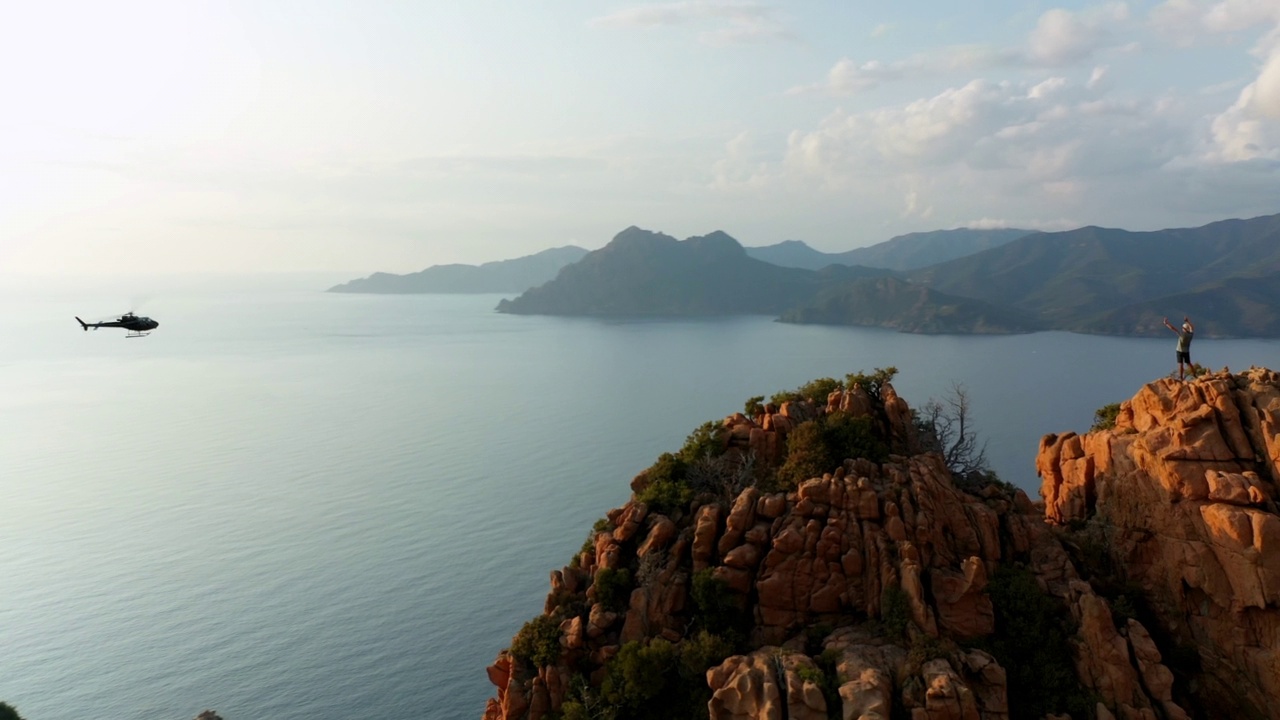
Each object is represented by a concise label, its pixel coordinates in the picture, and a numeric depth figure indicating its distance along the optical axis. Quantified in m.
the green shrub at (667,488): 36.16
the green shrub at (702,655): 31.00
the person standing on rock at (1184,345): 37.12
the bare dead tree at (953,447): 38.91
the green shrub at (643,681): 30.77
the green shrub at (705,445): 38.03
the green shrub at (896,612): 30.20
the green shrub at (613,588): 33.47
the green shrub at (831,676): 27.78
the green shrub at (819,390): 40.66
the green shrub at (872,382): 39.84
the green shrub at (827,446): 35.22
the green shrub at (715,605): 32.19
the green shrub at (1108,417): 41.31
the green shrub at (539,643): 32.91
